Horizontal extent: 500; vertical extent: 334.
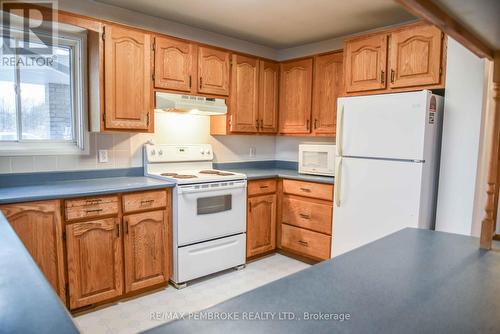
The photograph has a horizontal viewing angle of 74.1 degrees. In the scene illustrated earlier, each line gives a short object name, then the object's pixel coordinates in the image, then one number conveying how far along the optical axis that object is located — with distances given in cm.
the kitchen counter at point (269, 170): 334
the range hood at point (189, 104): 292
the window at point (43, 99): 255
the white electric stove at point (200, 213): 282
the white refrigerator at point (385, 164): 251
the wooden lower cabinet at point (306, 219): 321
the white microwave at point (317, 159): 332
